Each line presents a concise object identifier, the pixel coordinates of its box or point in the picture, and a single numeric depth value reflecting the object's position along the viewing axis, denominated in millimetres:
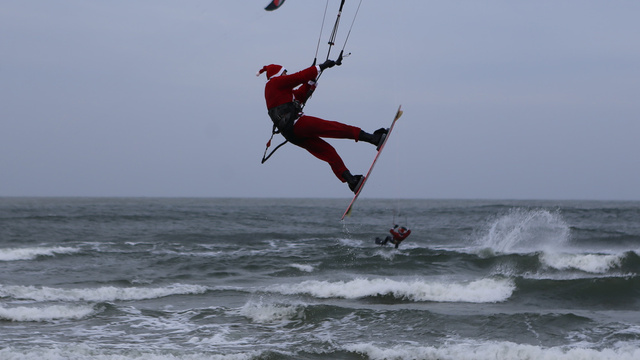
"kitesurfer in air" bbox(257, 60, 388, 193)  16875
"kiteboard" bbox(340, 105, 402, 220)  17891
